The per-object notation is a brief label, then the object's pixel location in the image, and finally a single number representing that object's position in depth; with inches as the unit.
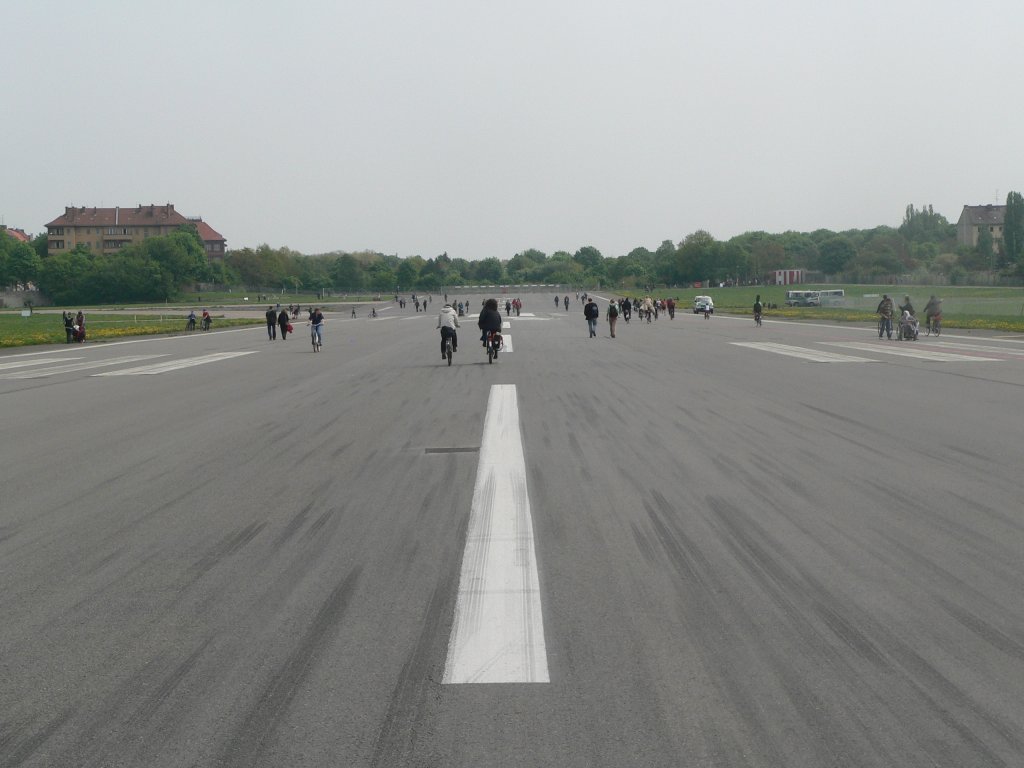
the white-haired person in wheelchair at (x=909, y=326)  1325.0
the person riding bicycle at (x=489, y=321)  979.9
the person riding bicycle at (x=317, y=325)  1353.3
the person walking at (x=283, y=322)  1726.1
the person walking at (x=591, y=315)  1536.7
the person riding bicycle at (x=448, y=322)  960.4
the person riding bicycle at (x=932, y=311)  1441.9
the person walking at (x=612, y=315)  1550.2
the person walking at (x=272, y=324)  1731.1
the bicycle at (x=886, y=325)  1392.7
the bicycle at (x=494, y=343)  983.6
